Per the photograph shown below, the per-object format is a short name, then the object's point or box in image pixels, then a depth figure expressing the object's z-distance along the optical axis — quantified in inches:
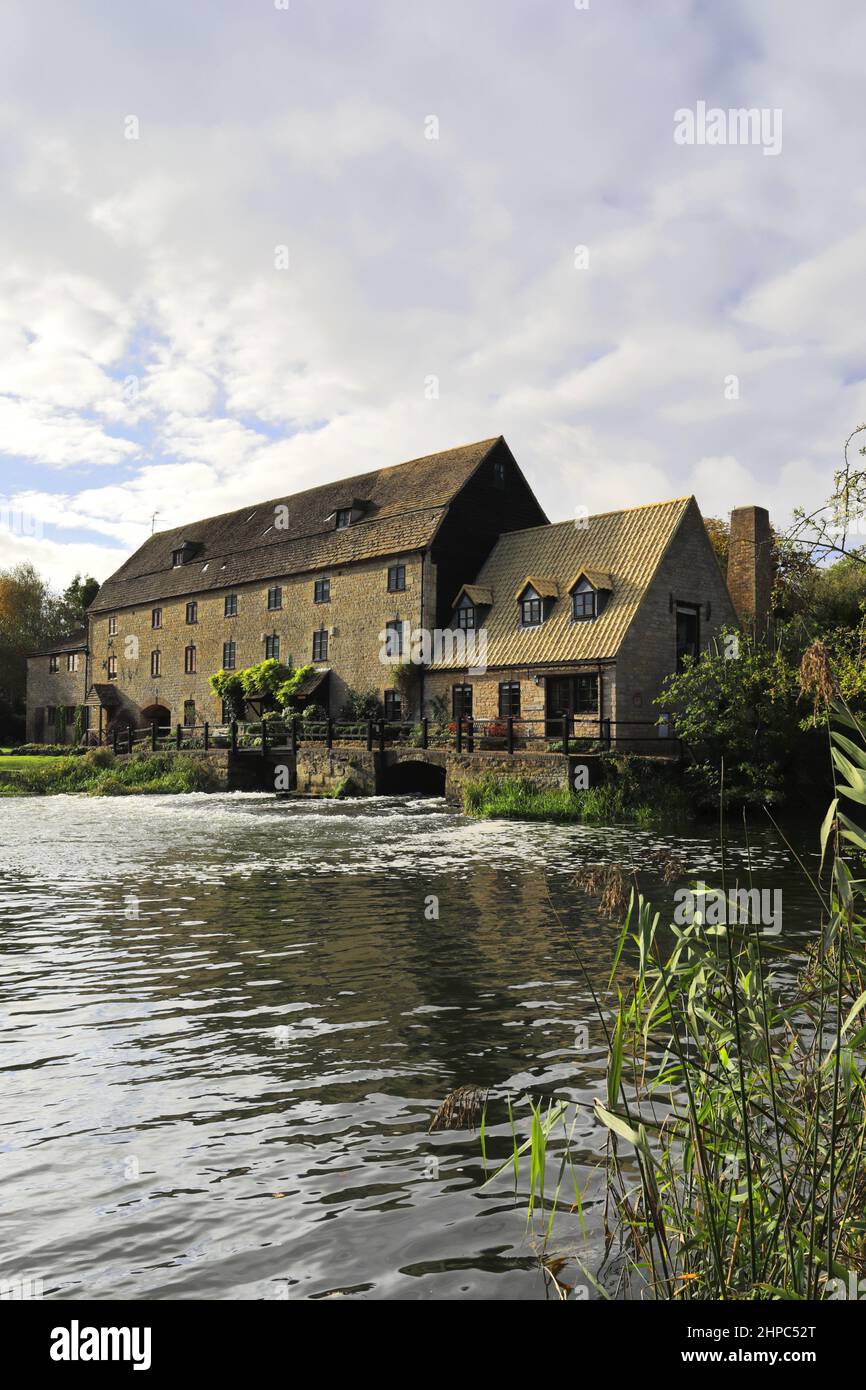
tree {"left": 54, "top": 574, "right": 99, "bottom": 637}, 2947.8
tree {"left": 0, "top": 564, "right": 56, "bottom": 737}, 2652.6
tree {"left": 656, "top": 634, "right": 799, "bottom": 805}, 946.7
